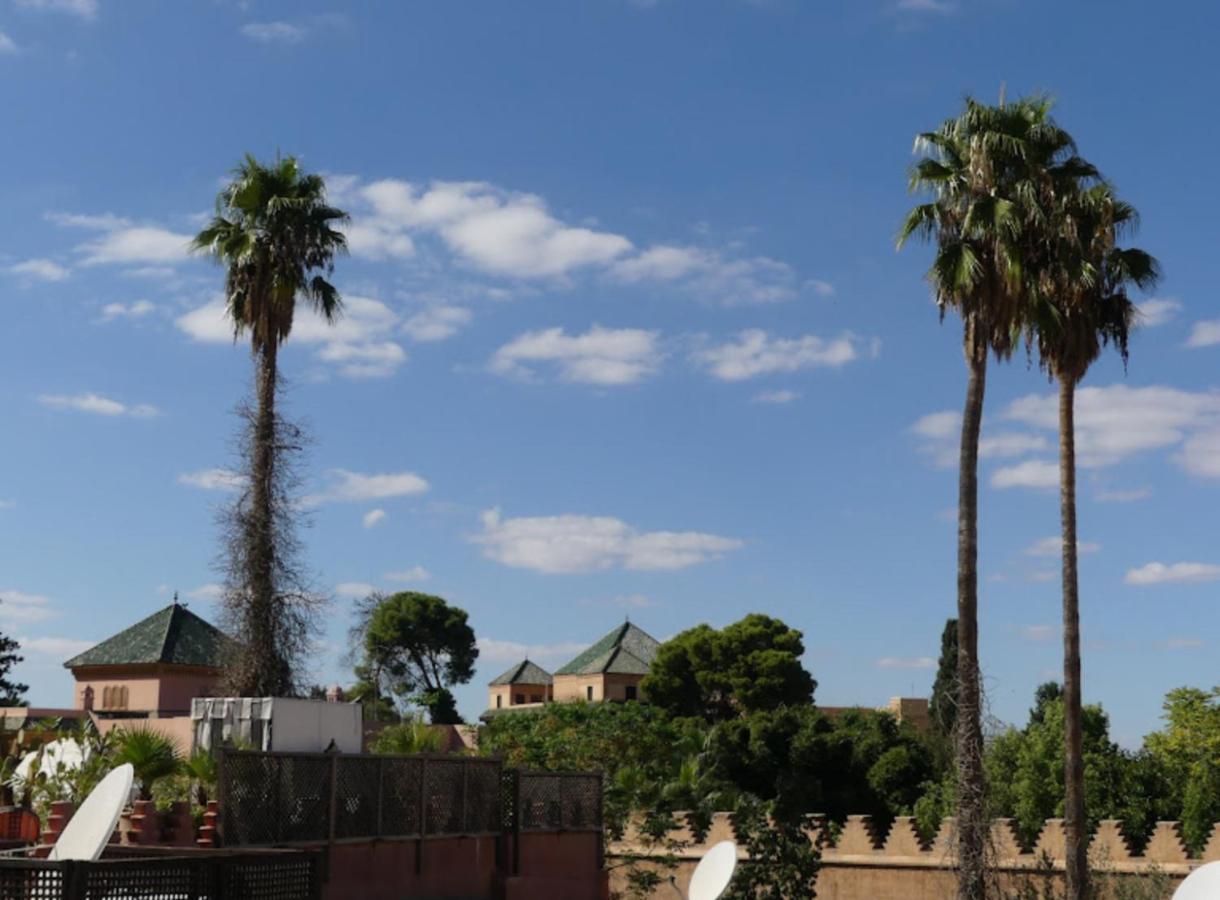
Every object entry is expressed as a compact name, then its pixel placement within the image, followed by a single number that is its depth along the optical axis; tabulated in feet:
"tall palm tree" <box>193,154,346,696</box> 111.86
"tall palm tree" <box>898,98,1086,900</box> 94.58
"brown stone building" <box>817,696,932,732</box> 260.62
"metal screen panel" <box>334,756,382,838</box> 65.46
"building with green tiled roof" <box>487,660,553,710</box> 319.68
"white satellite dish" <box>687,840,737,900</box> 63.98
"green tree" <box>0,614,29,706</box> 241.35
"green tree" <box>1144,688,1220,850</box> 137.08
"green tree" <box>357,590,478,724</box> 350.64
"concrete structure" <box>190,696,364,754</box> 72.95
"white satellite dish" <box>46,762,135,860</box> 44.21
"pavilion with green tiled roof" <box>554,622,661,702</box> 278.05
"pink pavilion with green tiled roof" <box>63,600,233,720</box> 173.47
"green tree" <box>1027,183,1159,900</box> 98.78
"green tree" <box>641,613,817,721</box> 260.01
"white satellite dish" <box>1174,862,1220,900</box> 41.93
